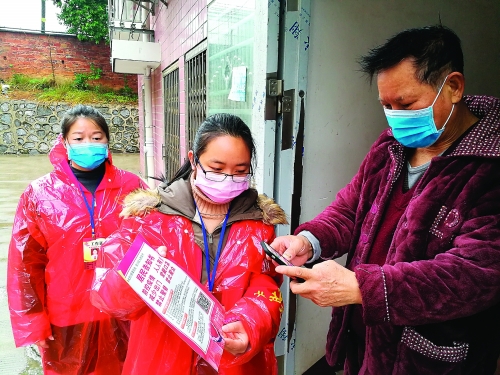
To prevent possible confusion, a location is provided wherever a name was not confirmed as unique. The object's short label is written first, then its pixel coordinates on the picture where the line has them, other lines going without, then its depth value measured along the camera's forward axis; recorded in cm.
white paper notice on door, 238
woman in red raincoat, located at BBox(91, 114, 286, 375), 126
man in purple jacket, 104
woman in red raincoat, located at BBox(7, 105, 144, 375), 193
